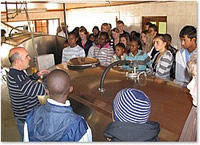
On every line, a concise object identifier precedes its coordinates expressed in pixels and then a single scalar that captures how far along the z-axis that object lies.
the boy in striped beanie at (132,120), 1.00
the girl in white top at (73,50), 3.48
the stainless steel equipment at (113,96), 1.41
